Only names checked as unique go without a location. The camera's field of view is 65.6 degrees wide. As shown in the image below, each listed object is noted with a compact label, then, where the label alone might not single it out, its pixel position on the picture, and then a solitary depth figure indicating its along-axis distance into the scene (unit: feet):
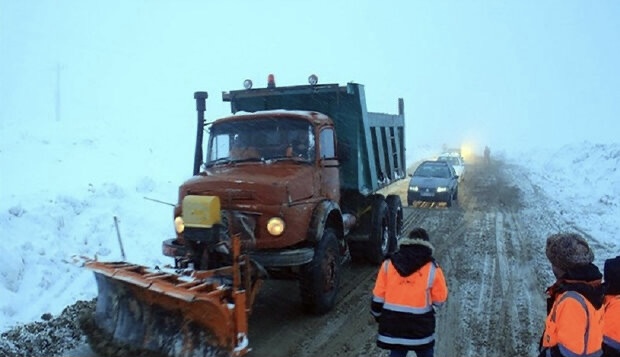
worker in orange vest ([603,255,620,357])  9.80
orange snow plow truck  15.26
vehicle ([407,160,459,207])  53.42
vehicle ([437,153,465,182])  76.77
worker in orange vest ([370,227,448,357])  12.15
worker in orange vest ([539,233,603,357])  8.46
